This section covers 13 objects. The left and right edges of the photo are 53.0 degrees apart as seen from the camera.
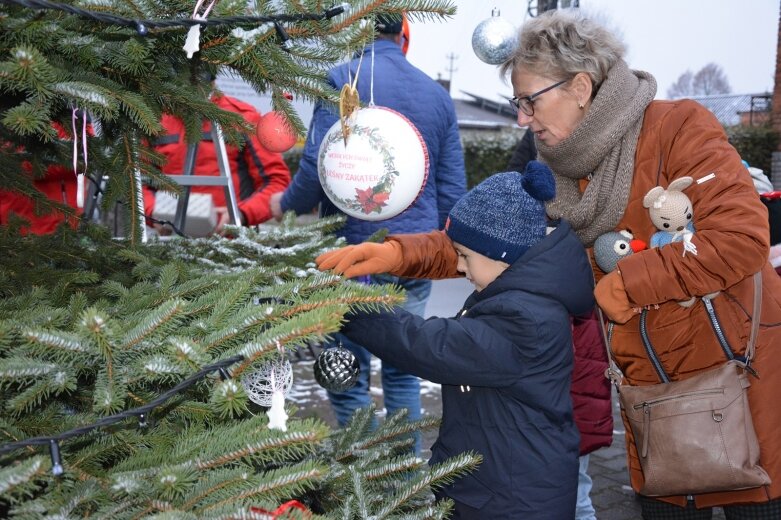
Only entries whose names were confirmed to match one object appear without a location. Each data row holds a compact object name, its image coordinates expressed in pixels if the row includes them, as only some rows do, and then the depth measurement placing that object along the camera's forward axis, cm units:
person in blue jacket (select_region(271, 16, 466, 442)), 324
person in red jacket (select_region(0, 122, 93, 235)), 349
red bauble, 249
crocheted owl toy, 225
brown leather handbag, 216
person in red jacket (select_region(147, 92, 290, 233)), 387
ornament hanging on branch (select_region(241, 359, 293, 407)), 145
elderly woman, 206
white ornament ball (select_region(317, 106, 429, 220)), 229
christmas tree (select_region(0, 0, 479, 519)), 122
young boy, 197
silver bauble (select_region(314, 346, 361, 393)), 194
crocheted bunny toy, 212
